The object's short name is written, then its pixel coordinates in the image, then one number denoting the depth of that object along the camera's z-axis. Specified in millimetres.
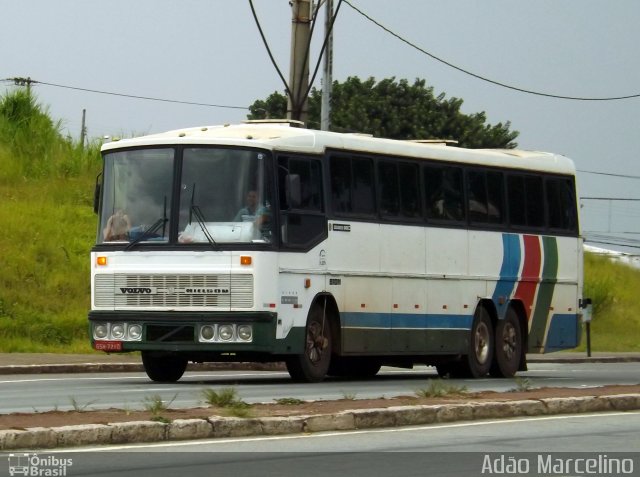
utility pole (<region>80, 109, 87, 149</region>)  89562
